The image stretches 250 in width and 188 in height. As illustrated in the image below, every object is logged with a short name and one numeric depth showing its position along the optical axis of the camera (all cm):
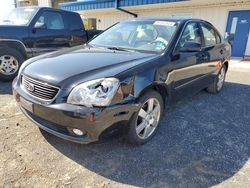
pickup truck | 513
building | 937
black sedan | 224
